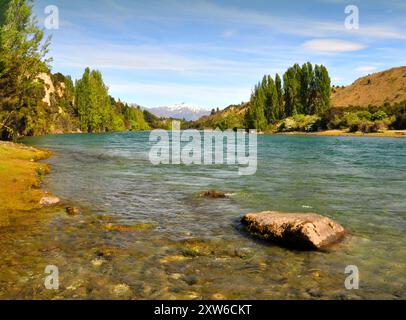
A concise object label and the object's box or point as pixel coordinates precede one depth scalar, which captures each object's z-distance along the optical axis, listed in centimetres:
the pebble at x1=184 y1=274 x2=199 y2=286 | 848
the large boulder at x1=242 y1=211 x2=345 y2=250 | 1094
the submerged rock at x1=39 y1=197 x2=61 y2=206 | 1564
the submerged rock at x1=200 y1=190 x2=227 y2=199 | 1844
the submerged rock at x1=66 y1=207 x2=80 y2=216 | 1427
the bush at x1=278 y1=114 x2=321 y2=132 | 13100
